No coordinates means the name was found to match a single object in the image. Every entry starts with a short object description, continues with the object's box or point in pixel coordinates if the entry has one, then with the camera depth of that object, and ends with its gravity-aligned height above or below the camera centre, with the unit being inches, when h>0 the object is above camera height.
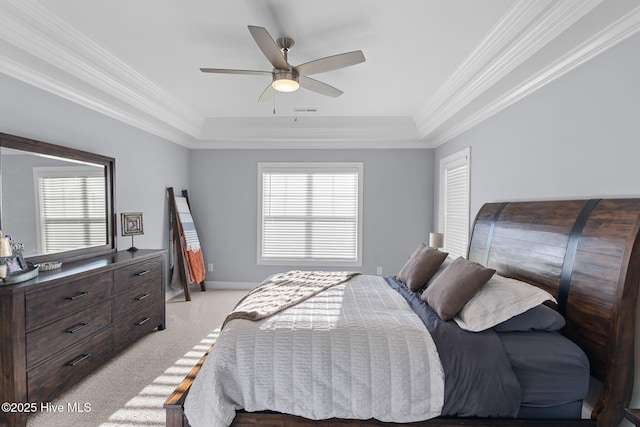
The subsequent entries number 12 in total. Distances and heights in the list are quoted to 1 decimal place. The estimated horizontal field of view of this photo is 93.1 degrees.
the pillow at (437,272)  101.5 -22.9
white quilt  61.6 -35.8
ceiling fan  80.4 +40.2
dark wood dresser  71.6 -35.7
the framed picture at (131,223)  134.2 -9.7
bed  58.5 -22.7
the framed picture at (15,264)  76.4 -16.5
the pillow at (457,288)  74.1 -21.1
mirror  88.2 +0.5
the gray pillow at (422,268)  102.3 -21.7
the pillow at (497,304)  67.1 -22.5
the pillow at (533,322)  67.9 -26.0
